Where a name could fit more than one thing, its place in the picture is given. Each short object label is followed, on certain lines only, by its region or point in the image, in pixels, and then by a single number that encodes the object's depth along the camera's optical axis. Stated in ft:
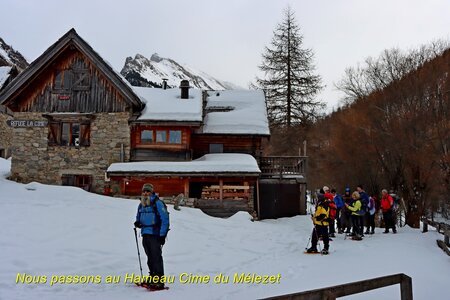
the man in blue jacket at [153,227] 22.90
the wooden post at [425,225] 49.98
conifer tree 108.68
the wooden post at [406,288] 17.13
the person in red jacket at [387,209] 50.08
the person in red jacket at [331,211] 40.04
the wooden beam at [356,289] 13.10
